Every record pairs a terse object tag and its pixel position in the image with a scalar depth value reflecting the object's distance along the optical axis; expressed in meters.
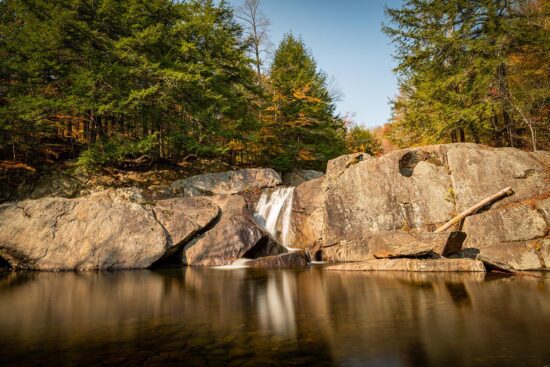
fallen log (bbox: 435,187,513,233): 9.34
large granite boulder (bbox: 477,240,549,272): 7.15
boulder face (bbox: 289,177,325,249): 11.91
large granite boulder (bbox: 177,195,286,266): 10.41
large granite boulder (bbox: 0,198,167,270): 9.90
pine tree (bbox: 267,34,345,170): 20.09
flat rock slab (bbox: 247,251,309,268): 9.57
